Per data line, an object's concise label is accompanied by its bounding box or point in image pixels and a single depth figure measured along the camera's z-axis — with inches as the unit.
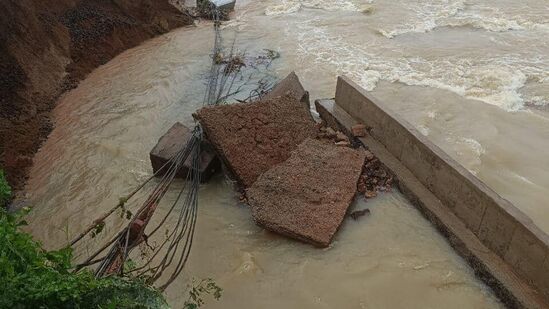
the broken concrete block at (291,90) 315.3
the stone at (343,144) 281.4
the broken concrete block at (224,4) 613.6
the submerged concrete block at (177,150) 267.7
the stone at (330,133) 291.4
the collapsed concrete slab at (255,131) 255.8
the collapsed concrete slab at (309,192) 222.5
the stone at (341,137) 285.4
